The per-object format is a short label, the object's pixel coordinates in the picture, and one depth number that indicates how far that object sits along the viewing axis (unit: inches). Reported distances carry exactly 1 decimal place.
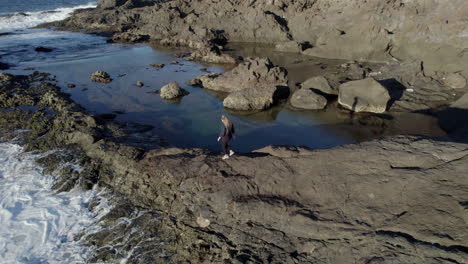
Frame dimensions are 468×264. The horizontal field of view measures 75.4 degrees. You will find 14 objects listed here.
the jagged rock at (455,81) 632.4
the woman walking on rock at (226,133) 347.9
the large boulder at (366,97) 563.6
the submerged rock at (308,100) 599.2
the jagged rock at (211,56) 953.5
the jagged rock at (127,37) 1274.6
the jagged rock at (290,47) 1019.9
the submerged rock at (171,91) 657.6
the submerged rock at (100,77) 765.9
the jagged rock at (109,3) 1898.9
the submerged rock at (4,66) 881.6
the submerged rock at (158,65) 904.6
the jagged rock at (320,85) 649.6
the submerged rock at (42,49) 1105.8
